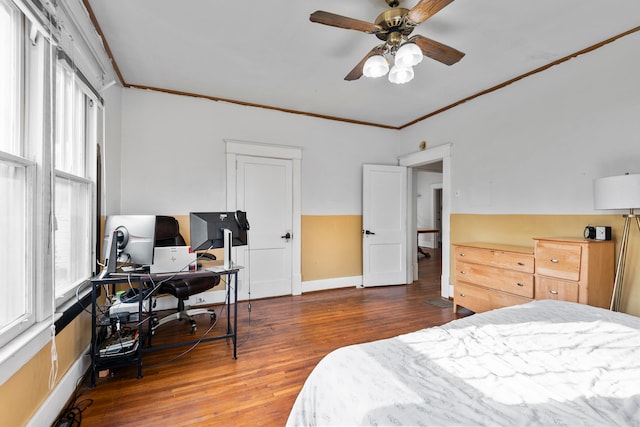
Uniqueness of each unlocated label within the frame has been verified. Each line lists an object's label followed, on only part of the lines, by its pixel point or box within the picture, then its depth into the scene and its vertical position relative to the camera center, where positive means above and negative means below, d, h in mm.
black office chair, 2977 -733
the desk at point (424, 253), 7955 -1085
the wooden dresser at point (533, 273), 2410 -560
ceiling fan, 1872 +1283
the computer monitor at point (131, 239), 2215 -188
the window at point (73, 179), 2051 +273
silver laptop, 2312 -366
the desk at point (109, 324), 2094 -876
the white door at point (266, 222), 4113 -107
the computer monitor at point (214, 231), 2510 -145
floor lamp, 2117 +113
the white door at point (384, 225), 4844 -179
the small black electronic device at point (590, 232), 2586 -158
